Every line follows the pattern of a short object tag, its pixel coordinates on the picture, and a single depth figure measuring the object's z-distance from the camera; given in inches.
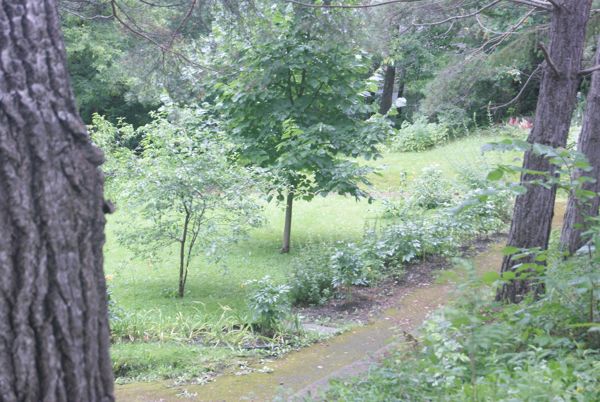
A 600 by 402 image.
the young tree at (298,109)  419.8
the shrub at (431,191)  543.2
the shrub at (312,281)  361.7
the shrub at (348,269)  362.6
